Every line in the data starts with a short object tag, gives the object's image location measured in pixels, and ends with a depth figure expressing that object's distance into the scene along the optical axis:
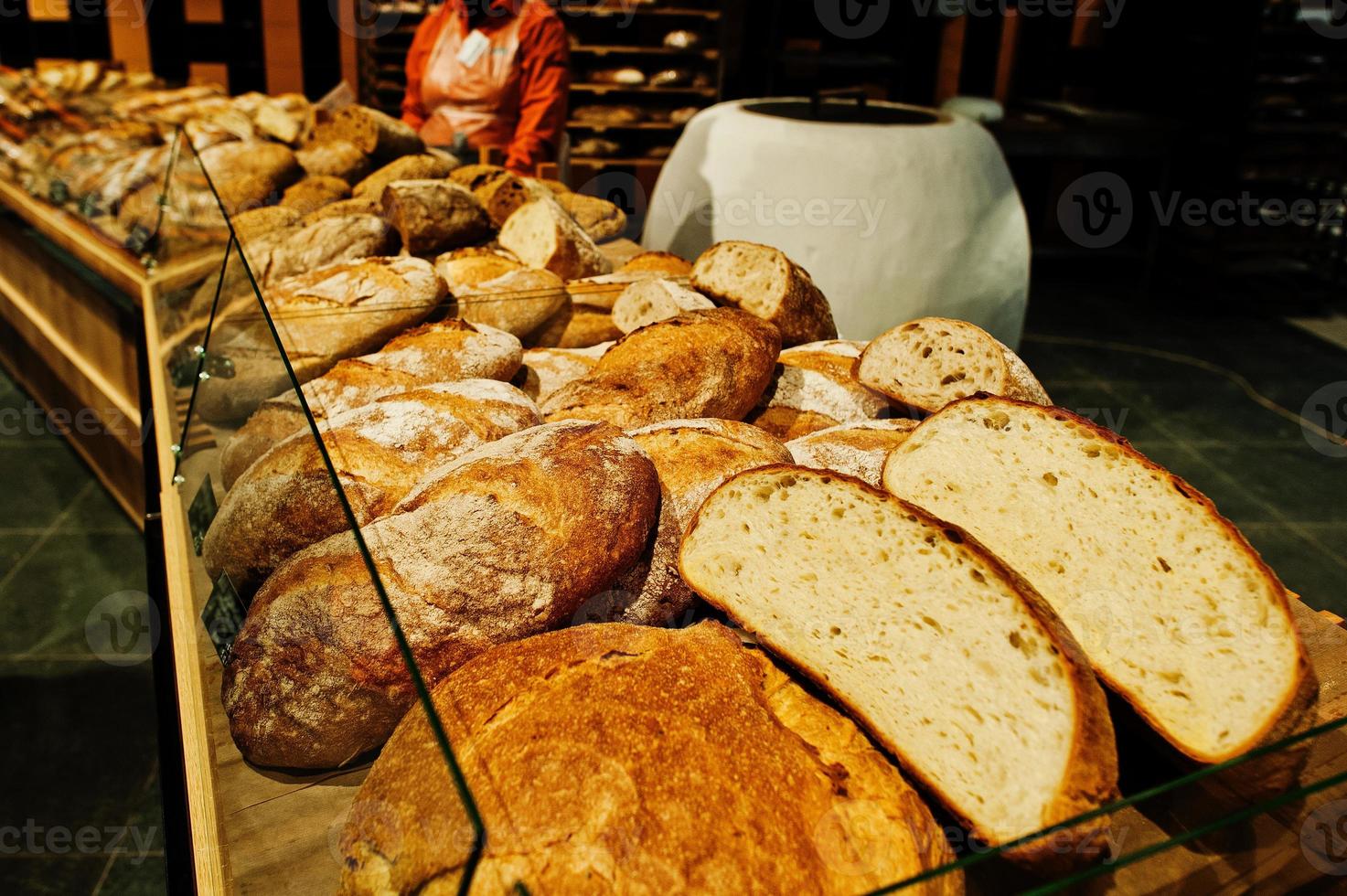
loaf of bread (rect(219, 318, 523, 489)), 1.29
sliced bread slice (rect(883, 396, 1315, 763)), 0.74
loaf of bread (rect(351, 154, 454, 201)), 2.57
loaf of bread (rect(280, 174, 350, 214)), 2.47
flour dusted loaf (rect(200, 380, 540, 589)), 1.04
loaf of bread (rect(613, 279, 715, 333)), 1.65
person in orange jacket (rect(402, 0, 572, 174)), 4.20
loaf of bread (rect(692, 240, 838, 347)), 1.67
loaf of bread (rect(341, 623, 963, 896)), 0.64
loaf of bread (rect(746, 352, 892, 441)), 1.43
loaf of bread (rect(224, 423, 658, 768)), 0.87
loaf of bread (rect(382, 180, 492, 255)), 2.09
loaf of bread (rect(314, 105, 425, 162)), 2.78
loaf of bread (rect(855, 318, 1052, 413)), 1.29
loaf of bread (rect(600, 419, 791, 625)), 1.01
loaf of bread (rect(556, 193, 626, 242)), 2.79
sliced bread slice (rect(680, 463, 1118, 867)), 0.70
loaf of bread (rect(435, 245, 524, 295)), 1.90
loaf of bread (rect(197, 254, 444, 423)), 1.30
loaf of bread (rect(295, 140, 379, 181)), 2.73
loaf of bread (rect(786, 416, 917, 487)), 1.16
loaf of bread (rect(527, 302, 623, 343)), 1.81
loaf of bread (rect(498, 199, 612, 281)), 2.08
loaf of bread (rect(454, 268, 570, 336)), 1.72
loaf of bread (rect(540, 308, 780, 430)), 1.34
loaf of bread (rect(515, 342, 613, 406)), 1.60
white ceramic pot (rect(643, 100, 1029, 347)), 2.51
